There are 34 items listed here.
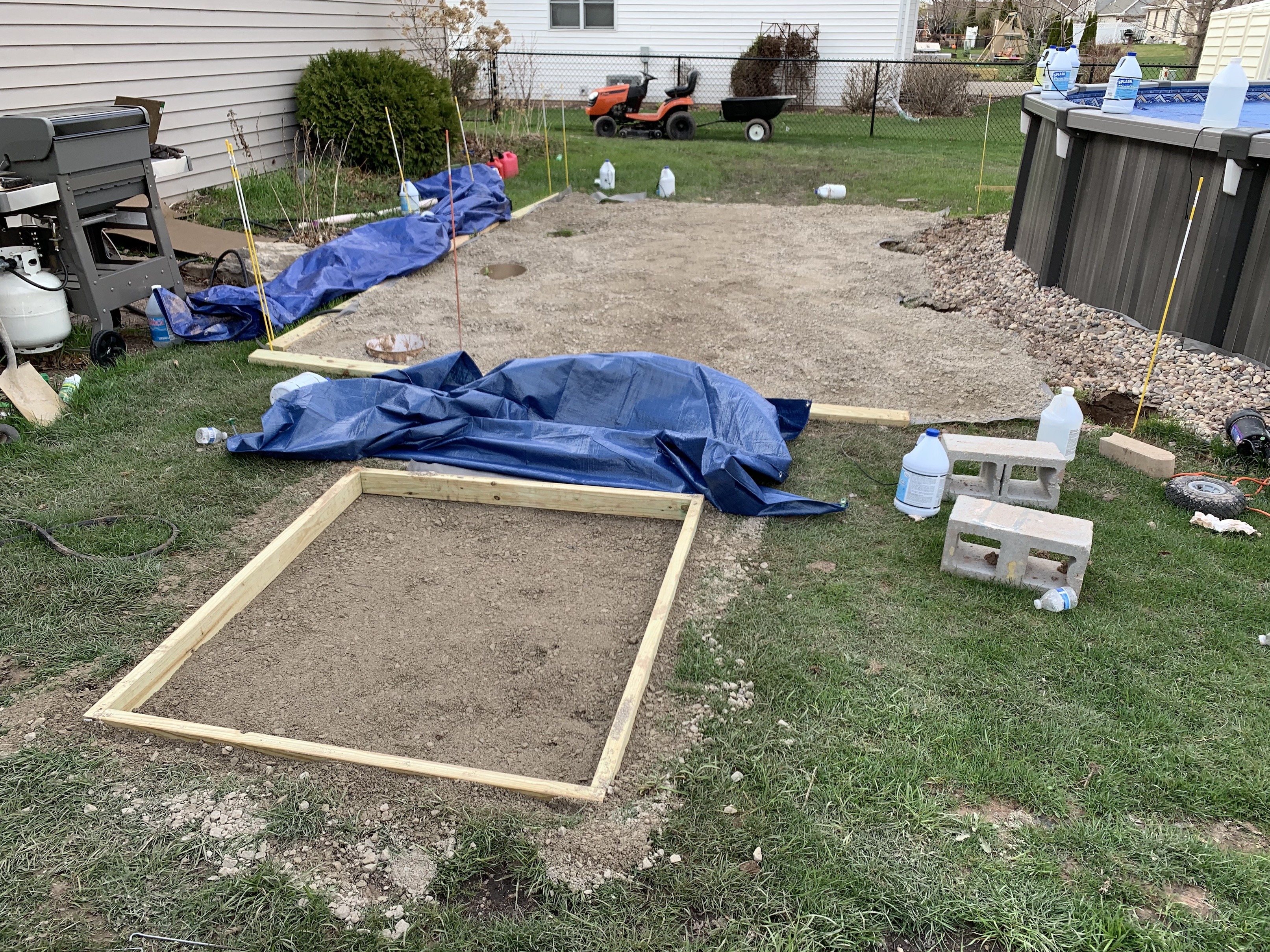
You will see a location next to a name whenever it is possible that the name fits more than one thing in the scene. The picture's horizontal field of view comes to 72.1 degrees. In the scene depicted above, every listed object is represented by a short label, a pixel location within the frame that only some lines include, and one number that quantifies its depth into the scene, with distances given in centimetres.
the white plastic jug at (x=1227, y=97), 511
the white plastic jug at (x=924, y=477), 385
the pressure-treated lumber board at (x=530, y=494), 402
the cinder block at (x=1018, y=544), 330
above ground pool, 501
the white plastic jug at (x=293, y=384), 484
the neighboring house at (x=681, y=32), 1858
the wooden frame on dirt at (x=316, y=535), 251
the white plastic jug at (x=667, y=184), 1113
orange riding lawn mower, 1509
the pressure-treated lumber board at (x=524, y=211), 984
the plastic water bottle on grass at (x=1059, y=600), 326
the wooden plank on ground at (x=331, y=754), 244
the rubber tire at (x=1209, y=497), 387
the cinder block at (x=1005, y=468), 392
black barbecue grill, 505
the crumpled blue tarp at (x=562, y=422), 426
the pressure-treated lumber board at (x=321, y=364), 540
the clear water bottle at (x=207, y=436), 456
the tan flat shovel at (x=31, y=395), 474
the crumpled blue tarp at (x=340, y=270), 605
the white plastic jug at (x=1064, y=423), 428
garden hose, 356
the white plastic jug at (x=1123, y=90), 662
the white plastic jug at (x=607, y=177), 1139
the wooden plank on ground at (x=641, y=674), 252
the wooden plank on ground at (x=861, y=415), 489
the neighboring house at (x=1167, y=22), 2705
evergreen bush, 1072
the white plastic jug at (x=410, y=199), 891
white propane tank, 507
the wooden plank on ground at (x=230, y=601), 284
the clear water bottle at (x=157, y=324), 588
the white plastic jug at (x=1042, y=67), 807
